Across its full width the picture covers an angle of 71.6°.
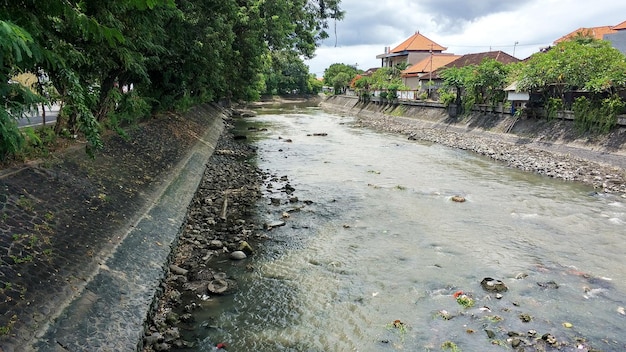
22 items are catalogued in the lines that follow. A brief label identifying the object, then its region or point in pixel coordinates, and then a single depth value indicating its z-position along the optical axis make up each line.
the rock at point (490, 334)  7.36
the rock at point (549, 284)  9.20
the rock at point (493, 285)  8.98
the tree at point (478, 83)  33.81
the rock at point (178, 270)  9.22
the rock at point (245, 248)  10.64
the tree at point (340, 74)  85.75
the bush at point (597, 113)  23.12
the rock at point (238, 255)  10.30
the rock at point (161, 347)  6.68
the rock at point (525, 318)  7.85
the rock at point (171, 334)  6.96
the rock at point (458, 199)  15.98
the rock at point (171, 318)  7.47
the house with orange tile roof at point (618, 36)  39.34
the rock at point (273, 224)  12.61
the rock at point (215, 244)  10.82
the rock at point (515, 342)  7.09
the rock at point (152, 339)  6.69
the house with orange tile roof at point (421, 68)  63.81
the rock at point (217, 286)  8.62
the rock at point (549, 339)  7.18
